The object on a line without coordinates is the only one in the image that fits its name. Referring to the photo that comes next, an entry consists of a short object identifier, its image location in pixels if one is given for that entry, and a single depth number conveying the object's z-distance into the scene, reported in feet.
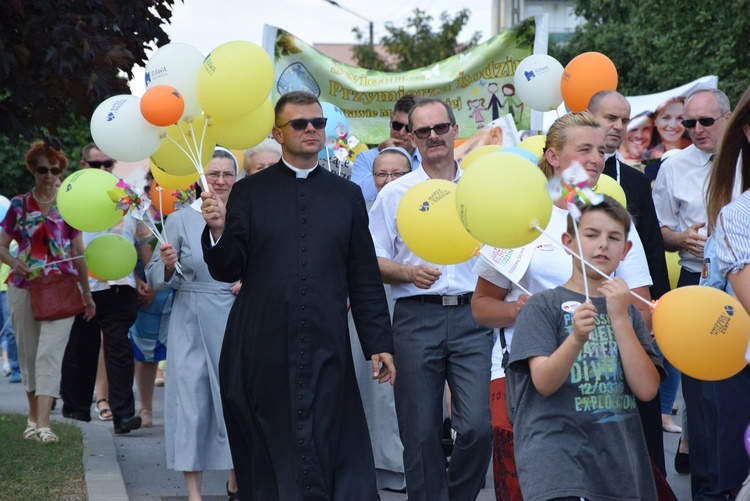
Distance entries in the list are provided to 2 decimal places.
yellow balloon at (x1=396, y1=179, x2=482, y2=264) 34.27
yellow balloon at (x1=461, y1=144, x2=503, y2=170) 40.67
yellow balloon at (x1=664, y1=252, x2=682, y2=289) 46.53
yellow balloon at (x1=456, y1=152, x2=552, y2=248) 26.07
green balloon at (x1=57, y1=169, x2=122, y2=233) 41.96
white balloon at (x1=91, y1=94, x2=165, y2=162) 33.69
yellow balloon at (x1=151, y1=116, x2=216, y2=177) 34.41
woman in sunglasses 53.75
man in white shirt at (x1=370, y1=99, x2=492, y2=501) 35.91
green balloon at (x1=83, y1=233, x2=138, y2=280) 49.44
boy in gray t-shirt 24.85
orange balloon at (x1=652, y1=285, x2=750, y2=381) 24.61
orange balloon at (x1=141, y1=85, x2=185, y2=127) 32.80
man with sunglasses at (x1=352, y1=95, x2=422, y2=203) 50.92
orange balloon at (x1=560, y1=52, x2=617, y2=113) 42.17
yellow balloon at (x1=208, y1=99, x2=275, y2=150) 34.58
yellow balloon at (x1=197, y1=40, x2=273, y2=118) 33.14
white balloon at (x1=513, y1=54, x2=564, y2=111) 45.05
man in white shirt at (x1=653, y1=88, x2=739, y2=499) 42.15
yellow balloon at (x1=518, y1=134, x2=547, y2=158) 40.17
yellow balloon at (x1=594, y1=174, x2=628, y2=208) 31.52
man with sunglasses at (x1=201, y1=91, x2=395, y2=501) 32.53
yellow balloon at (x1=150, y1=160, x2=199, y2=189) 41.38
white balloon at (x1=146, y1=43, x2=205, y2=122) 33.84
